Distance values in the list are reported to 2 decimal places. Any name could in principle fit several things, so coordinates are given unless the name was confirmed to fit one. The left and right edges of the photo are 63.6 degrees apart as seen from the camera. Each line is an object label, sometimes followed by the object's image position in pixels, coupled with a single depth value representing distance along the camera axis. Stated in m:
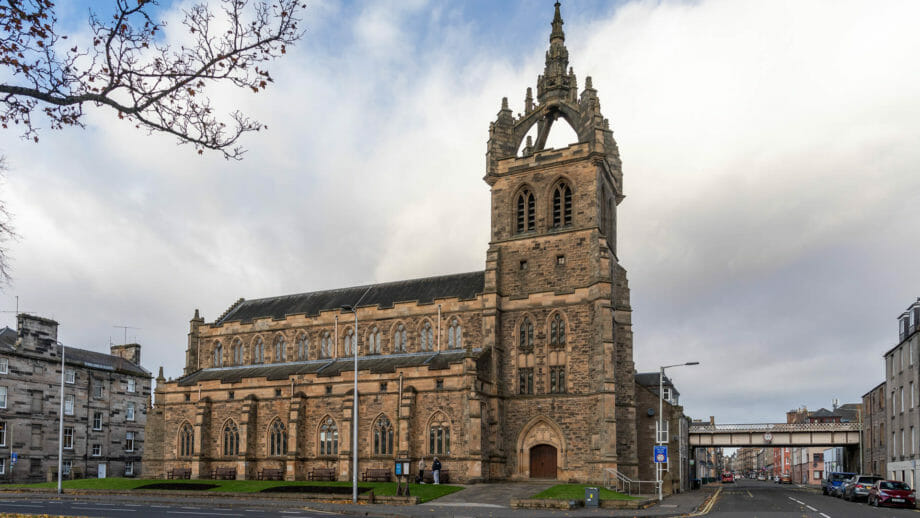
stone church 44.03
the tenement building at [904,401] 50.44
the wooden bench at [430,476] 42.78
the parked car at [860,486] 45.03
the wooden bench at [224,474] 49.28
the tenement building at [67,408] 57.84
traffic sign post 35.88
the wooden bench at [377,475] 43.84
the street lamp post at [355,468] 33.28
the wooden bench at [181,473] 51.09
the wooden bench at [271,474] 47.79
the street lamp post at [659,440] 38.06
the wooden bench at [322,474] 45.81
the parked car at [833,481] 53.70
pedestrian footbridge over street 72.69
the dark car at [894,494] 38.56
